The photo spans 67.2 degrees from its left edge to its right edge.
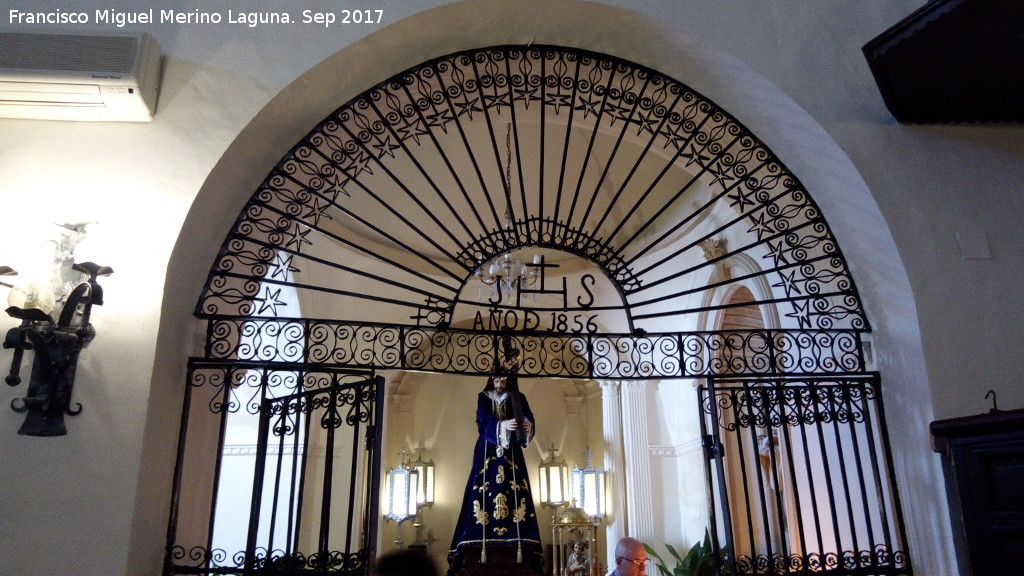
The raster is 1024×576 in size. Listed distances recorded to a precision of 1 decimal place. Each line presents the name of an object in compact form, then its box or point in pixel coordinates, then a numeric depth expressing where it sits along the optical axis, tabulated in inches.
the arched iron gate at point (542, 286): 163.8
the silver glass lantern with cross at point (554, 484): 454.0
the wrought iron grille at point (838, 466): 163.6
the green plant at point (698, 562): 281.4
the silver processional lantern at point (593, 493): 393.1
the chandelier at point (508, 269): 186.4
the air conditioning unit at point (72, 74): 146.5
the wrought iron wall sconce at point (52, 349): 138.2
